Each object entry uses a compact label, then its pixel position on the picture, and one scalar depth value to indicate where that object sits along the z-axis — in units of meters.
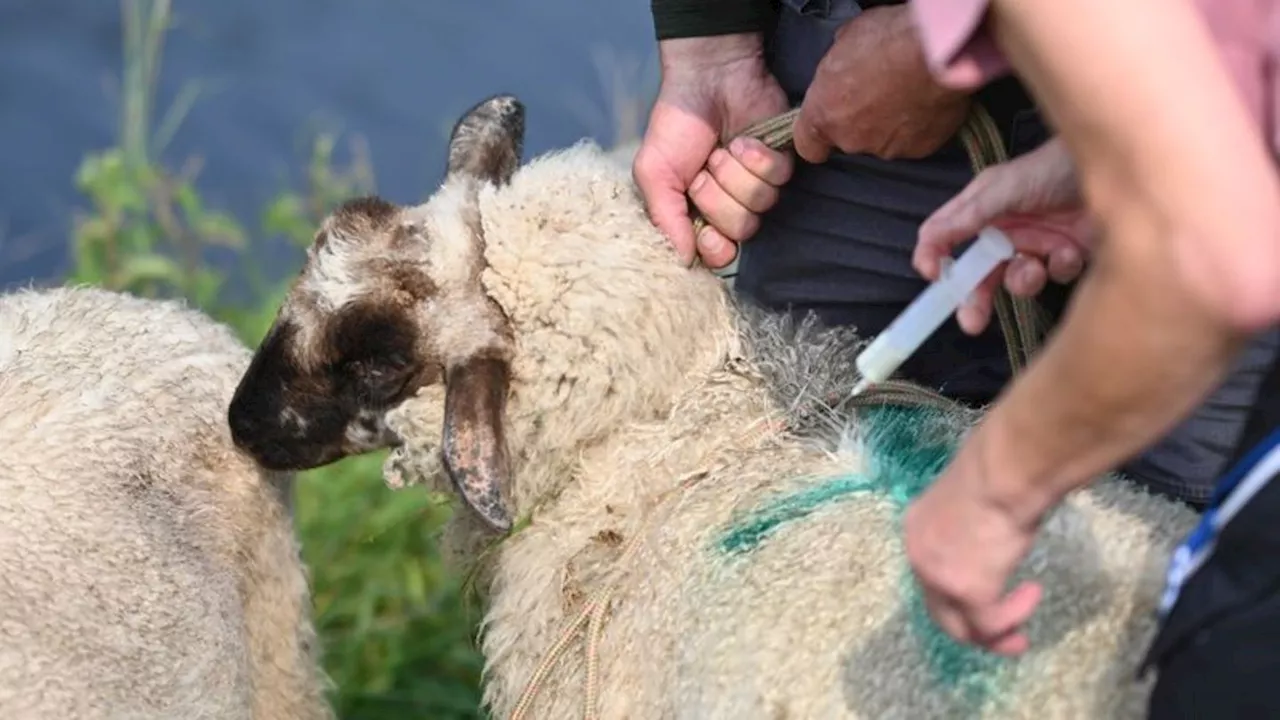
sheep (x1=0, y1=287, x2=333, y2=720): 3.32
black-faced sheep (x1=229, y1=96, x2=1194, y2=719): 3.27
